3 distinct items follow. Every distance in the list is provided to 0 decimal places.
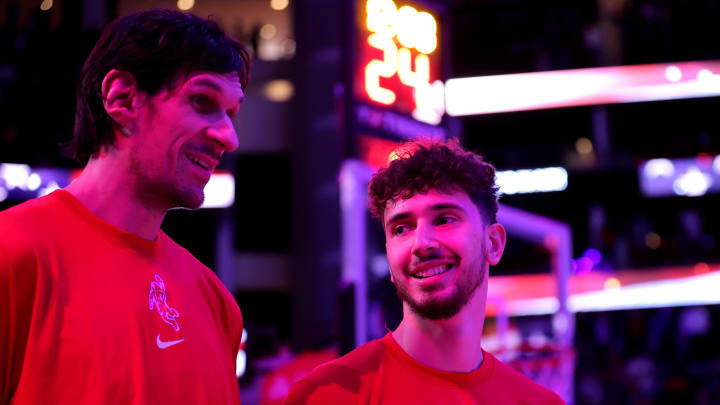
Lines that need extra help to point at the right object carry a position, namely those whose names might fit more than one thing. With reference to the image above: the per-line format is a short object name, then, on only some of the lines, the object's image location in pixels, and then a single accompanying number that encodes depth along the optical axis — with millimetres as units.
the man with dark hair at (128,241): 1529
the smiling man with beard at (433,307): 2104
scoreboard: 4953
